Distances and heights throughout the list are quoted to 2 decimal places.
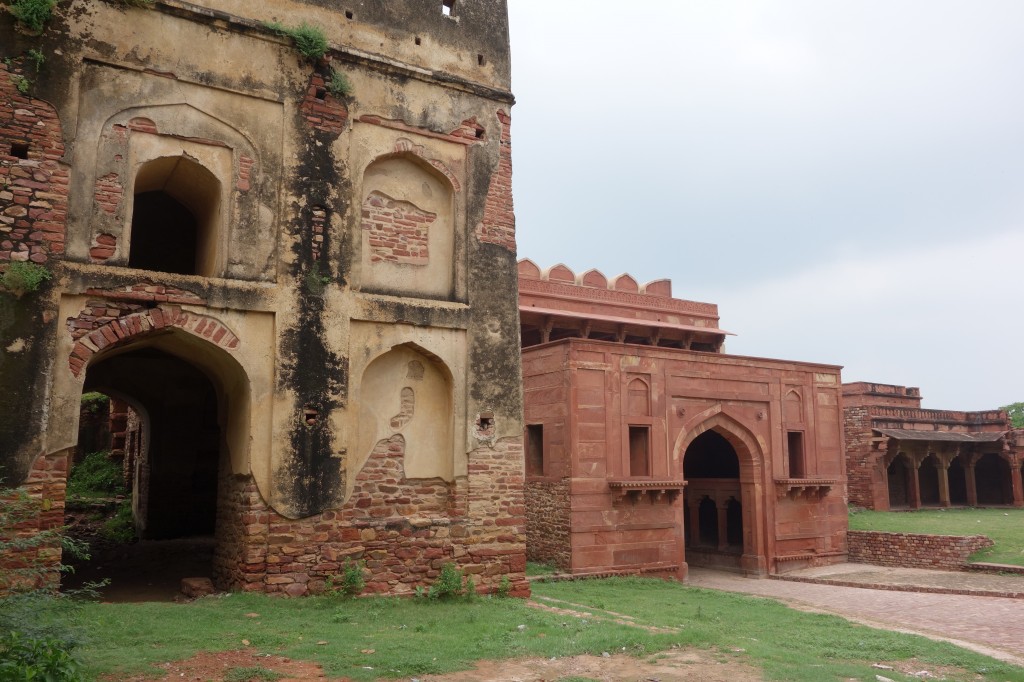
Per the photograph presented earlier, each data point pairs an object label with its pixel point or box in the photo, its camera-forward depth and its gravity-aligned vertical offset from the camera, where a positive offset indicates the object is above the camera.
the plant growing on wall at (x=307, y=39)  9.82 +5.17
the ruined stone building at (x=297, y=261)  8.33 +2.41
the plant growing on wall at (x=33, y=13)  8.28 +4.64
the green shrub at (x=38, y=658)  4.96 -1.18
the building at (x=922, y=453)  27.73 +0.53
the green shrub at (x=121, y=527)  13.93 -1.05
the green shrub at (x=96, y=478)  18.33 -0.21
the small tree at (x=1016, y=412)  40.62 +2.85
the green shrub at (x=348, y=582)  9.27 -1.28
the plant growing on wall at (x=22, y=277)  7.85 +1.84
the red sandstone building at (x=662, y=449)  15.19 +0.41
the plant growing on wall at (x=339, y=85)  10.06 +4.71
